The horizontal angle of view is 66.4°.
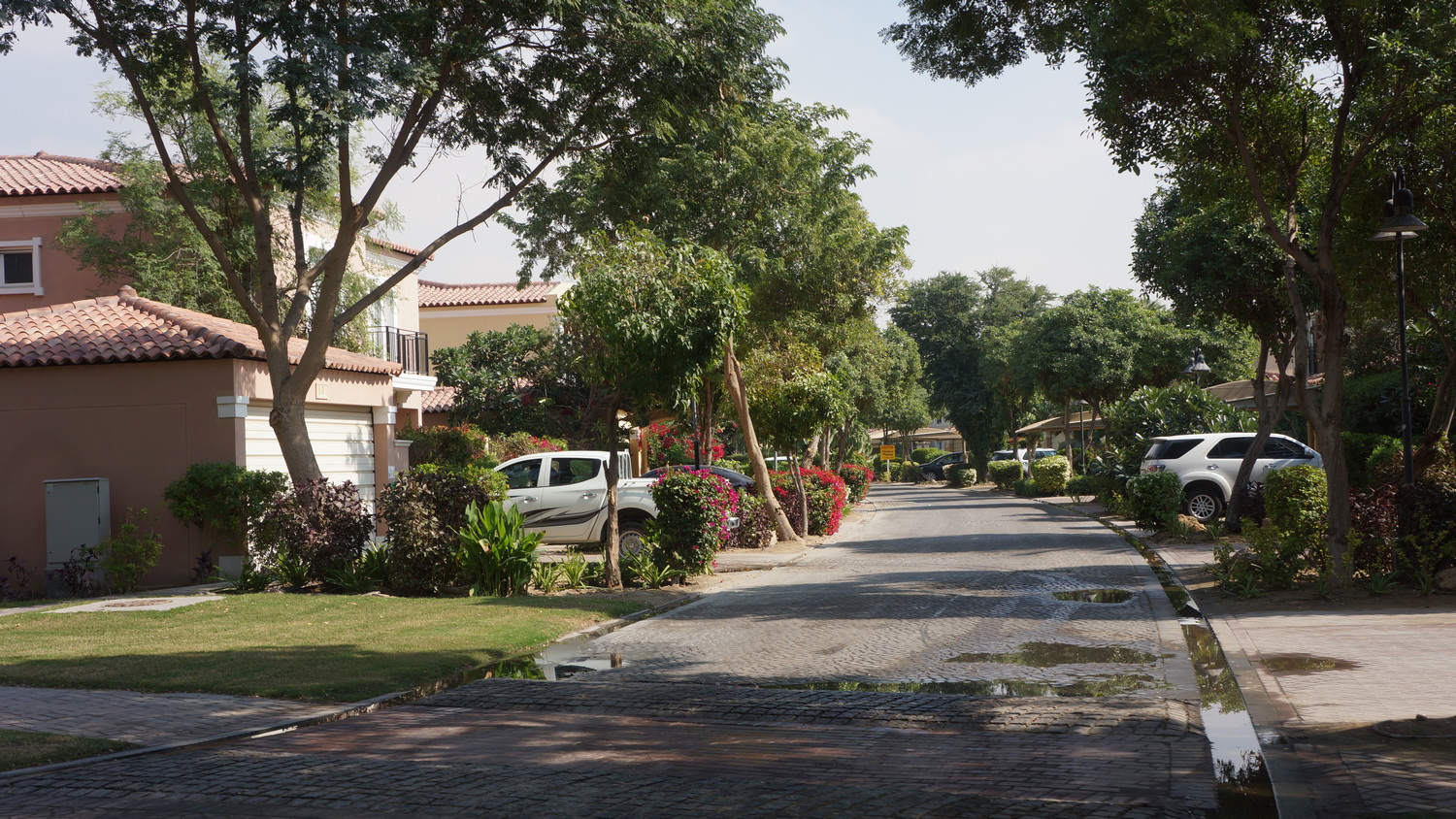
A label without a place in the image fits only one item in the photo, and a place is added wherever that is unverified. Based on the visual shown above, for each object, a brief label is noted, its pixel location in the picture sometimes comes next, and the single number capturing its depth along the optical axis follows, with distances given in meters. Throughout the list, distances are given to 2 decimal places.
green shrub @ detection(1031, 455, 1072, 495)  38.06
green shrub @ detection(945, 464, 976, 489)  54.22
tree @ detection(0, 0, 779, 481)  13.20
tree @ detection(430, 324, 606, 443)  29.02
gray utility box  14.92
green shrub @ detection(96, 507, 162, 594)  14.75
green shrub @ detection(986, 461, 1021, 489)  44.91
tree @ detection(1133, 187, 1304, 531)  18.05
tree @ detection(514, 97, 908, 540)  16.39
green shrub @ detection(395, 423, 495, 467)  24.22
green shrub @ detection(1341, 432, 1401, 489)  19.39
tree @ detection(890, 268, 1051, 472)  57.97
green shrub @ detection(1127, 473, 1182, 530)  19.22
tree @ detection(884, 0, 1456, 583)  10.87
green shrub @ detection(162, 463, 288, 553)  14.78
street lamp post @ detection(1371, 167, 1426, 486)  10.98
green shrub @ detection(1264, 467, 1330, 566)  12.39
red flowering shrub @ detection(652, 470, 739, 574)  14.82
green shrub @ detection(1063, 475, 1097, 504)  33.88
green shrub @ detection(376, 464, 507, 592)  13.68
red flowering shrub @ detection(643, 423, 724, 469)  29.16
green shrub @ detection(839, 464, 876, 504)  37.22
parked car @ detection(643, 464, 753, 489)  22.48
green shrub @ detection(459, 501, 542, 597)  13.57
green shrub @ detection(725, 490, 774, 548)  20.67
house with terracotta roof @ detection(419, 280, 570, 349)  40.44
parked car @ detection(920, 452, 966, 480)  66.00
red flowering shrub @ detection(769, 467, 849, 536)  23.75
